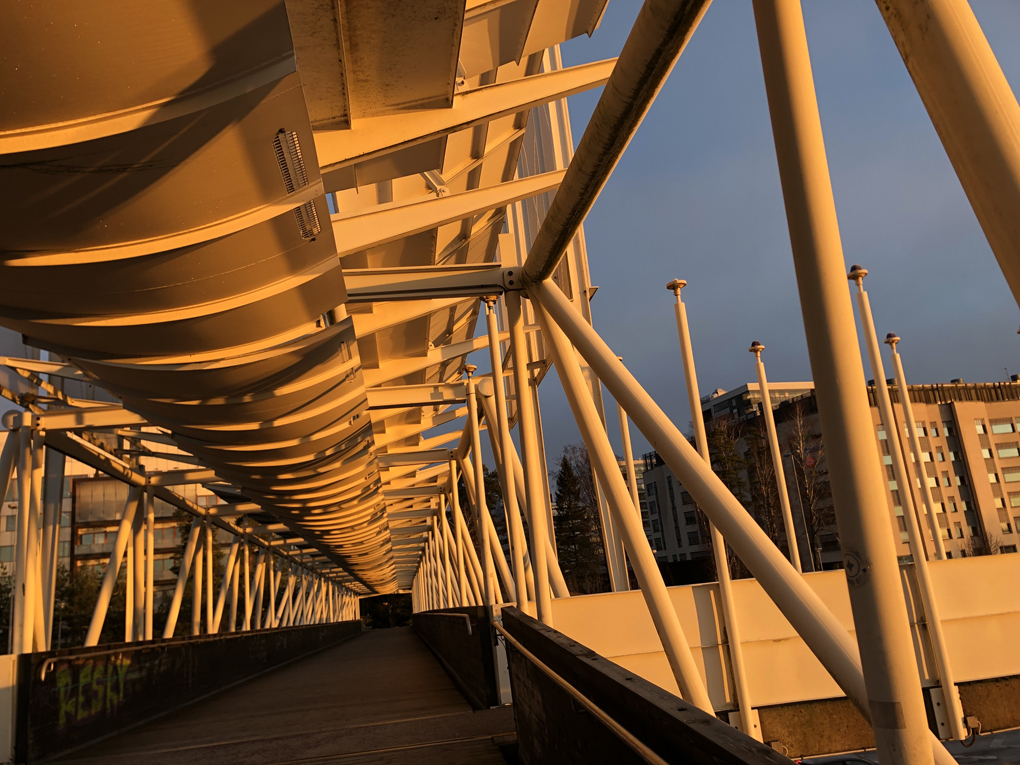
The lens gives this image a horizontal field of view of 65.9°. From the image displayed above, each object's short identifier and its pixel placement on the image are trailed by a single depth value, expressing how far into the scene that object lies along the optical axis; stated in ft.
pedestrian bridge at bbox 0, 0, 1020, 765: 7.48
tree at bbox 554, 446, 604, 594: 186.91
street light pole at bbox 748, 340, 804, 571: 49.90
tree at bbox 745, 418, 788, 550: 141.30
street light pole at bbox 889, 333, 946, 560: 48.16
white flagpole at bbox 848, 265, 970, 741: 34.68
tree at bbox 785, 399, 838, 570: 133.49
